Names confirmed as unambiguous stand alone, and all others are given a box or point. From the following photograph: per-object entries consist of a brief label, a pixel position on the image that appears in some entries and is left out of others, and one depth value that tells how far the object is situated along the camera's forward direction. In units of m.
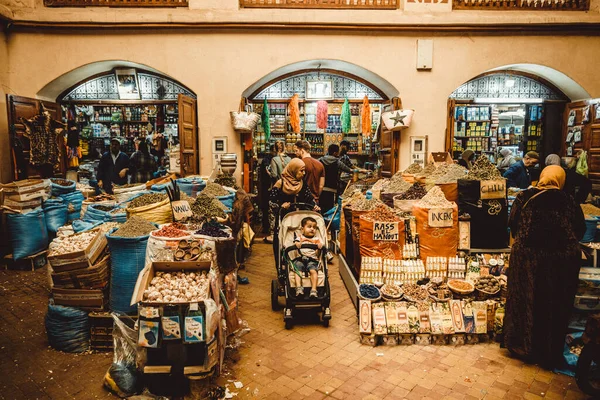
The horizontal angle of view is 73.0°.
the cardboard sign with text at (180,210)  4.53
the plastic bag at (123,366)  3.31
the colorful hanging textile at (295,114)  9.76
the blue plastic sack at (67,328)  3.99
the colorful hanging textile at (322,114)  10.59
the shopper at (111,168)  8.77
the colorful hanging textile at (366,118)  9.45
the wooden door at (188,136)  7.73
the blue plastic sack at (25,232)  6.48
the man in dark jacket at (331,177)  8.50
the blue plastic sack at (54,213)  6.92
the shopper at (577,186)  6.41
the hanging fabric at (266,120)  9.77
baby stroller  4.55
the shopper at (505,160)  9.66
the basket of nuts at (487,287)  4.34
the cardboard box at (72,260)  4.02
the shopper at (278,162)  8.15
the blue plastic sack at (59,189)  7.22
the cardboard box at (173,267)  3.49
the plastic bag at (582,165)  8.26
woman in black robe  3.64
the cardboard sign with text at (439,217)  4.86
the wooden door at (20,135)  7.44
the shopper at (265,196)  8.88
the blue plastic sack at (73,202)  7.40
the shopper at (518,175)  7.40
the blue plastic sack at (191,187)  6.76
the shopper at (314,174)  7.04
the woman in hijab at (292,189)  5.72
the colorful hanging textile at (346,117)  10.19
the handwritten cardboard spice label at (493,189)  5.09
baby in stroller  4.55
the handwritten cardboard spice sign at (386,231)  4.84
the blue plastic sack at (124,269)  4.03
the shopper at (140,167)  9.59
